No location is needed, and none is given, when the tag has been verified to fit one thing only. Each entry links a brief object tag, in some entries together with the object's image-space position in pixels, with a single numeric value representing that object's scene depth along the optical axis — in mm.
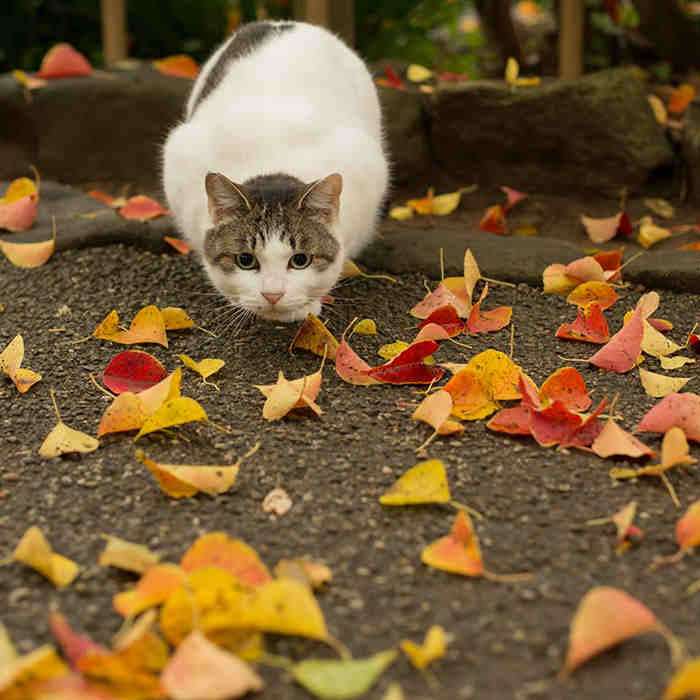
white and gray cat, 2557
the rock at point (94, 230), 3279
